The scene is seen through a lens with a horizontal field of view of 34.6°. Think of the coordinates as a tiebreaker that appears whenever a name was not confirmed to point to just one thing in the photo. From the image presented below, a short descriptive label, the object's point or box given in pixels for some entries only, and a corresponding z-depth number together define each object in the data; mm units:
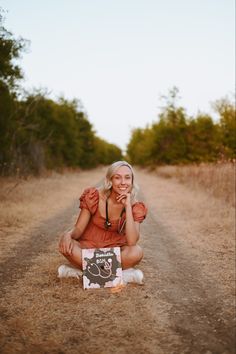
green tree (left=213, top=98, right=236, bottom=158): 18094
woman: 4281
